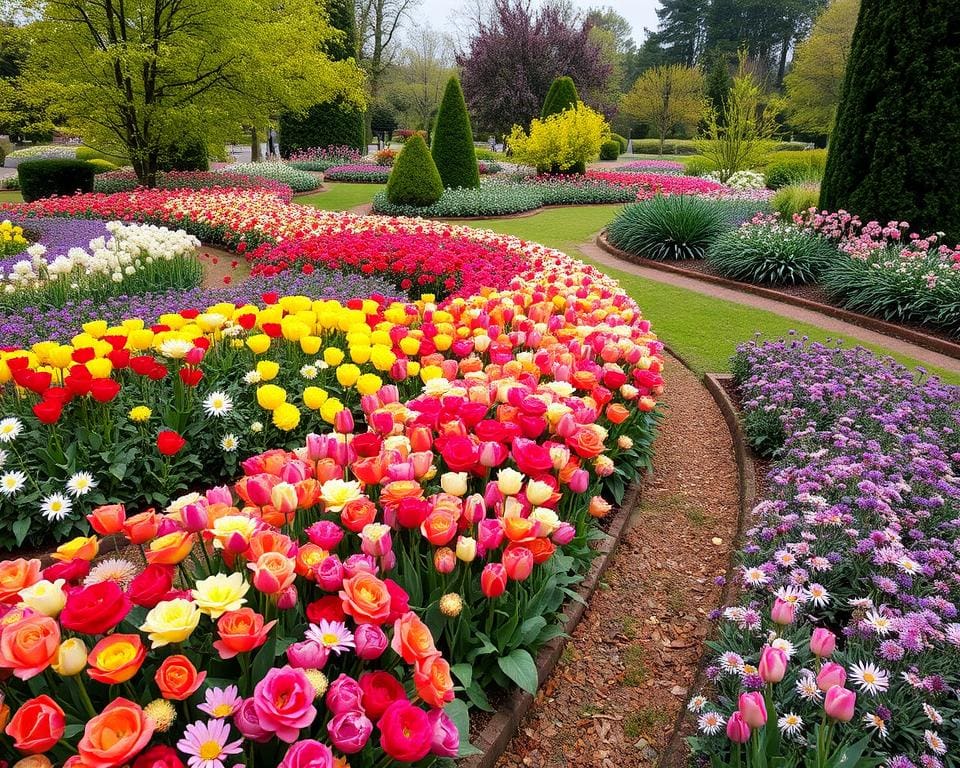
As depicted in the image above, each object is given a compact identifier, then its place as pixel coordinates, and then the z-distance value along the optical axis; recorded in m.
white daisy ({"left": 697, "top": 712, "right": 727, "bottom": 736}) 1.84
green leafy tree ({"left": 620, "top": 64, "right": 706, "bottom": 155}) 45.34
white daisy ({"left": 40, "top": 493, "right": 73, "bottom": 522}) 2.22
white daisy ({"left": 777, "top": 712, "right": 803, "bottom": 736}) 1.69
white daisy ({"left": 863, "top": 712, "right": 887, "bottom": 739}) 1.69
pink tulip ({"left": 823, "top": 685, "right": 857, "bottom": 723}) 1.34
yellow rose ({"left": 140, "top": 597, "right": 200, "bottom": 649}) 1.31
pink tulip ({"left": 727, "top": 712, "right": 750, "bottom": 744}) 1.48
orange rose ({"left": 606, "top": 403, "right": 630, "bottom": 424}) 2.91
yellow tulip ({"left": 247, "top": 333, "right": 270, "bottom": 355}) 3.28
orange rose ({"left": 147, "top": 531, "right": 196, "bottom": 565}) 1.54
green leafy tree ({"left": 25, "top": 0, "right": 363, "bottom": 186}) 15.95
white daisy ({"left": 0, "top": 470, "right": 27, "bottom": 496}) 2.52
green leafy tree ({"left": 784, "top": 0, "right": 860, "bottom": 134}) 37.50
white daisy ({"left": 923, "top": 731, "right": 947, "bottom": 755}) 1.63
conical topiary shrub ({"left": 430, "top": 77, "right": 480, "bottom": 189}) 18.05
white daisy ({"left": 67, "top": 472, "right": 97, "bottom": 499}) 2.30
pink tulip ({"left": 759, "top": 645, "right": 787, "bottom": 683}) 1.42
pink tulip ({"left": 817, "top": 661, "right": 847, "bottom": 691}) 1.39
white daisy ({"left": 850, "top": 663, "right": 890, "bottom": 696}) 1.73
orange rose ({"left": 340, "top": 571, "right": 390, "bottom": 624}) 1.43
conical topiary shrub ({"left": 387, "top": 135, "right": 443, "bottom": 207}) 15.76
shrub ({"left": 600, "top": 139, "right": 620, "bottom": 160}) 40.03
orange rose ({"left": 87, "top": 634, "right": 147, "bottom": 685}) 1.24
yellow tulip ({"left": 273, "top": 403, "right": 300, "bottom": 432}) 2.55
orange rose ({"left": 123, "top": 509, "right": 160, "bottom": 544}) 1.61
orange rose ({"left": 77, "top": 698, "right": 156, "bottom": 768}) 1.10
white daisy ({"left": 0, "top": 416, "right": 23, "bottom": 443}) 2.74
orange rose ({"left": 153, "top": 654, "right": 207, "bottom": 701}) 1.24
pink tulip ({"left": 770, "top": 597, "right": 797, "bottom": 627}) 1.65
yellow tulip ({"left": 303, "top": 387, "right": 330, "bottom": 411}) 2.51
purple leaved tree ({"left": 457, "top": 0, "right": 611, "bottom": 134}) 29.70
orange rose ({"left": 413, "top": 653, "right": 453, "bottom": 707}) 1.37
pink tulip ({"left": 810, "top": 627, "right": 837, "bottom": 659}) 1.53
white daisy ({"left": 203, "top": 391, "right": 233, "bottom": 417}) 3.14
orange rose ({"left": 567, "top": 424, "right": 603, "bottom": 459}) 2.40
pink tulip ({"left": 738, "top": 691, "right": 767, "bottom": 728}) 1.40
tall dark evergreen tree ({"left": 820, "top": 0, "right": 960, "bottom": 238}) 8.10
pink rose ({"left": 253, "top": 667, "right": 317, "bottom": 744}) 1.19
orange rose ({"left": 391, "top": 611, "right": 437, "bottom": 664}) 1.42
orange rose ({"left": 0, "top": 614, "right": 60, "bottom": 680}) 1.22
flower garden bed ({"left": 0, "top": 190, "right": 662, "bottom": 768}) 1.29
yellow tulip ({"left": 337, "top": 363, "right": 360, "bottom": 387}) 2.87
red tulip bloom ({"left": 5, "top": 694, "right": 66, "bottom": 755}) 1.14
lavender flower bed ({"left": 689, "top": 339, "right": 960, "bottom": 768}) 1.72
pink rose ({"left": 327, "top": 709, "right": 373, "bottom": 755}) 1.26
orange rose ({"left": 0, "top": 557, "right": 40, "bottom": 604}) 1.43
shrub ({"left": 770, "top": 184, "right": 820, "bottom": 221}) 11.54
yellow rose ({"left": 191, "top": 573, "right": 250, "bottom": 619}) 1.34
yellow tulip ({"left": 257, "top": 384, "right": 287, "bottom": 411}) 2.51
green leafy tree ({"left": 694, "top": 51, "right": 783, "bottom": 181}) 18.91
